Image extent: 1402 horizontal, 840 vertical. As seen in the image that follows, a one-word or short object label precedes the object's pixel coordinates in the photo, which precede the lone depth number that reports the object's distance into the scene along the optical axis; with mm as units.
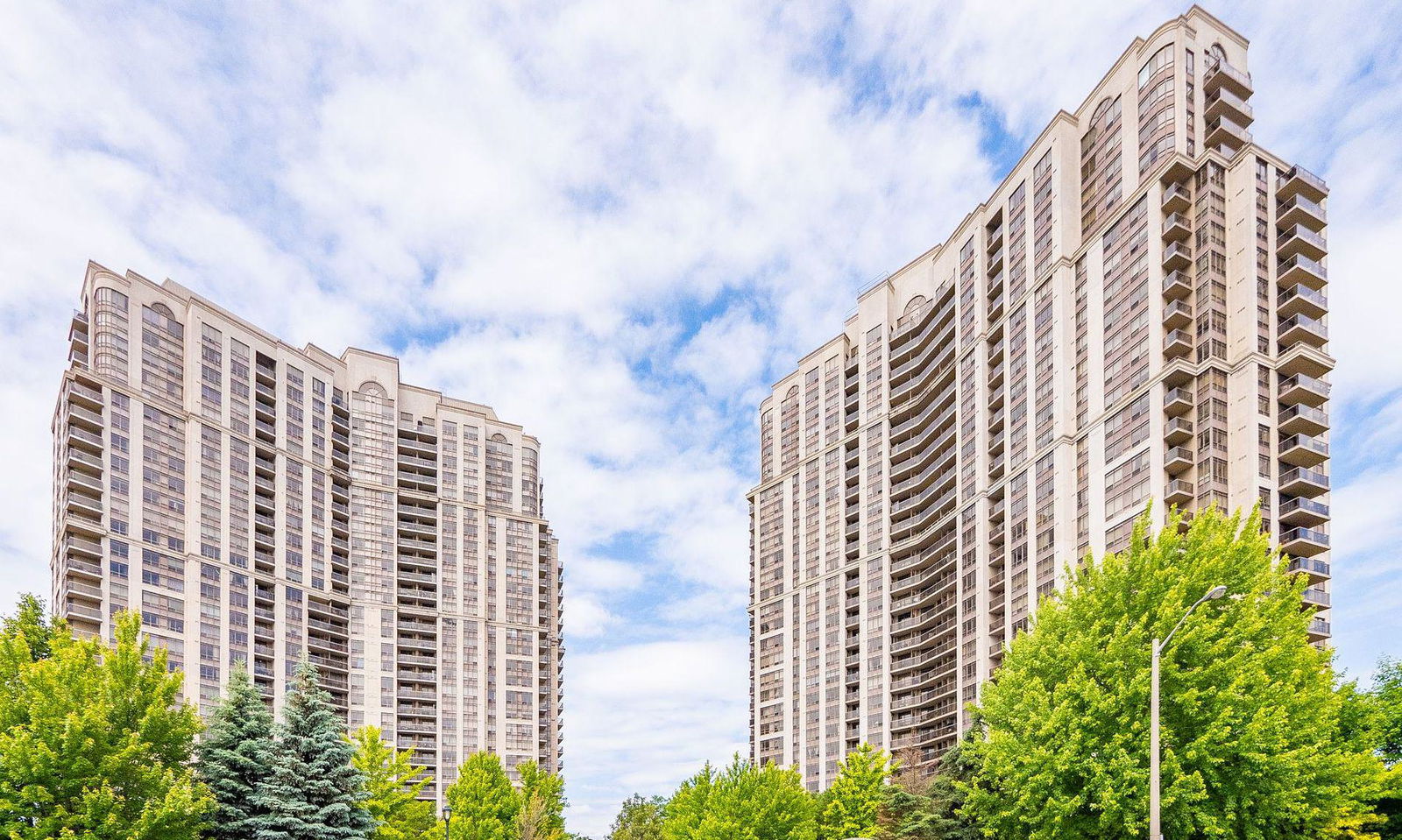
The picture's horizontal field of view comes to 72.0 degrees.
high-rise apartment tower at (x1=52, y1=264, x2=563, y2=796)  85312
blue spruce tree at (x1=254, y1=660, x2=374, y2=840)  33281
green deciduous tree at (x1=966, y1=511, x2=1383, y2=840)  25703
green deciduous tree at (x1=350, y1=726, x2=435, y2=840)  50000
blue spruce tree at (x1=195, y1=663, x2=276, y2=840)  32562
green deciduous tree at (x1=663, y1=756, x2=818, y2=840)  45062
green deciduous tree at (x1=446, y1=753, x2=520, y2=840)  60438
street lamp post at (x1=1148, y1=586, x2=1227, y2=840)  20641
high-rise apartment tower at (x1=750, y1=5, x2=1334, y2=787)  59312
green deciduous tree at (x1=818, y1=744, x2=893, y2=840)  62016
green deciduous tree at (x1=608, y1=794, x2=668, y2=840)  82512
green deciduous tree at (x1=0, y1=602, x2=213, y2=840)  27203
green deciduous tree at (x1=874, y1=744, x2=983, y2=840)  44625
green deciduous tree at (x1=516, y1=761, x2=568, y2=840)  71375
